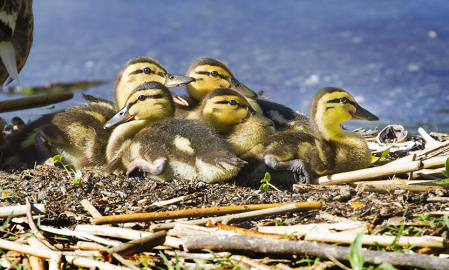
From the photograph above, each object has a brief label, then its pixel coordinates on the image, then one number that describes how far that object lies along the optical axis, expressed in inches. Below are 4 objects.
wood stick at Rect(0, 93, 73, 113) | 334.0
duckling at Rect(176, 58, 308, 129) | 291.9
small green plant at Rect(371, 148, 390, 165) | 283.0
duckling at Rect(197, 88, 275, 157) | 256.8
